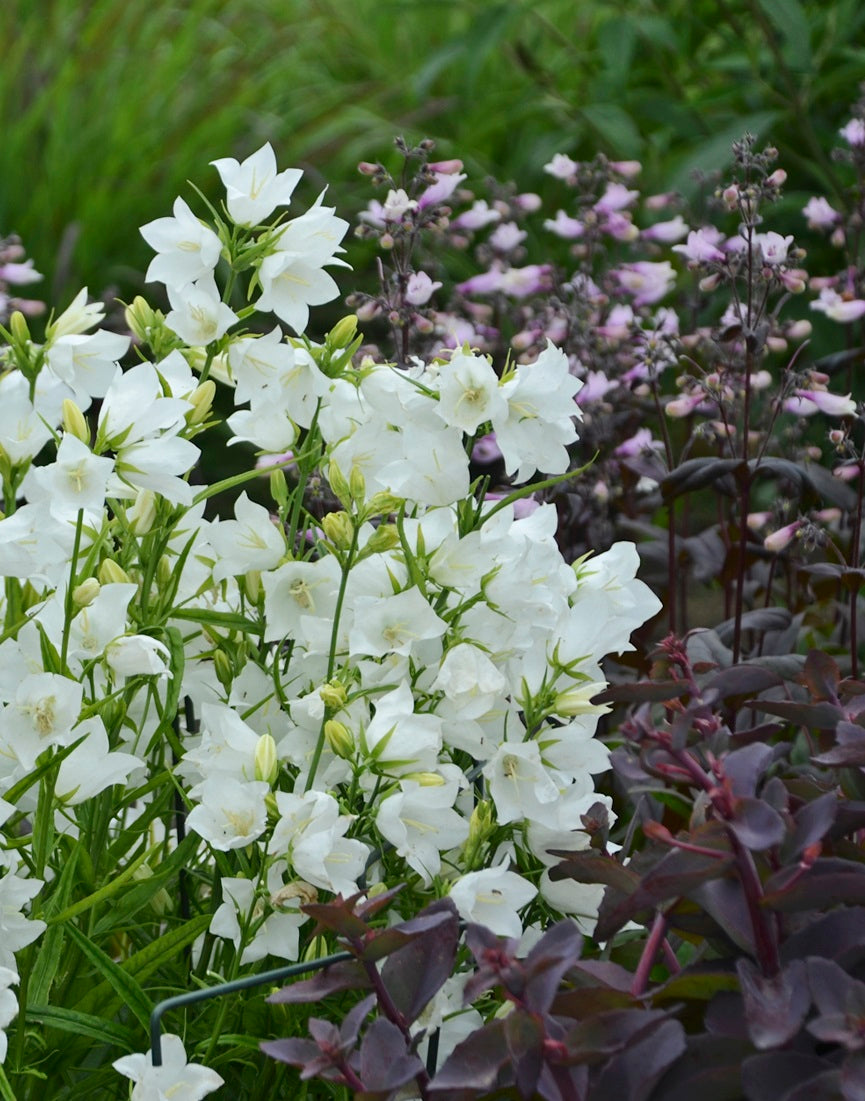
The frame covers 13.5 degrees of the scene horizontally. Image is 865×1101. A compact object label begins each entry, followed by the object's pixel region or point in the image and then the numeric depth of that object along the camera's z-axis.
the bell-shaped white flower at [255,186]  1.39
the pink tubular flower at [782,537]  1.73
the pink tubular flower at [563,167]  2.25
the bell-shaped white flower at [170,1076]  1.32
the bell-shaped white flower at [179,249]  1.41
